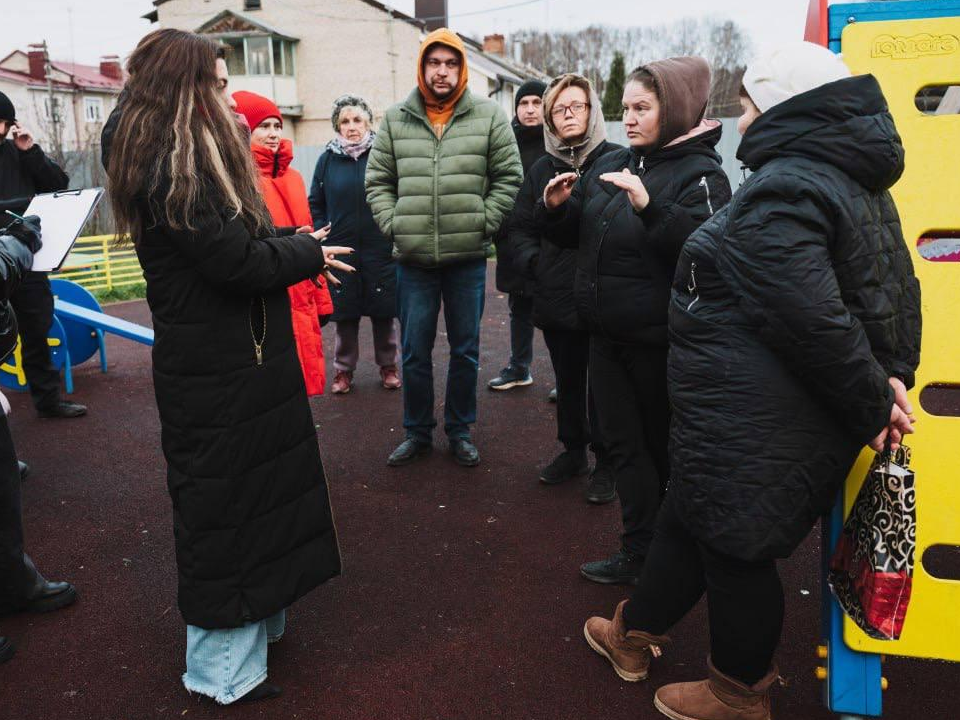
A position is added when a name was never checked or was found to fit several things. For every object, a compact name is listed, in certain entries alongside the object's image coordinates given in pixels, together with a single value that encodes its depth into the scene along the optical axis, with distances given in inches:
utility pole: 708.4
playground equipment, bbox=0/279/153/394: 239.8
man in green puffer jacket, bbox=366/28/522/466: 173.8
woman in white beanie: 76.8
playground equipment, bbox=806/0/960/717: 92.5
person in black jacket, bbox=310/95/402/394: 229.1
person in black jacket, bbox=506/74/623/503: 152.5
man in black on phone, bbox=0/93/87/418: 196.1
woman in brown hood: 114.5
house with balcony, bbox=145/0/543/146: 1243.2
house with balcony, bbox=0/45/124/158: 1439.5
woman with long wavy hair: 92.0
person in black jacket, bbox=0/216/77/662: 111.0
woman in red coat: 144.3
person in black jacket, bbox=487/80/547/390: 218.7
